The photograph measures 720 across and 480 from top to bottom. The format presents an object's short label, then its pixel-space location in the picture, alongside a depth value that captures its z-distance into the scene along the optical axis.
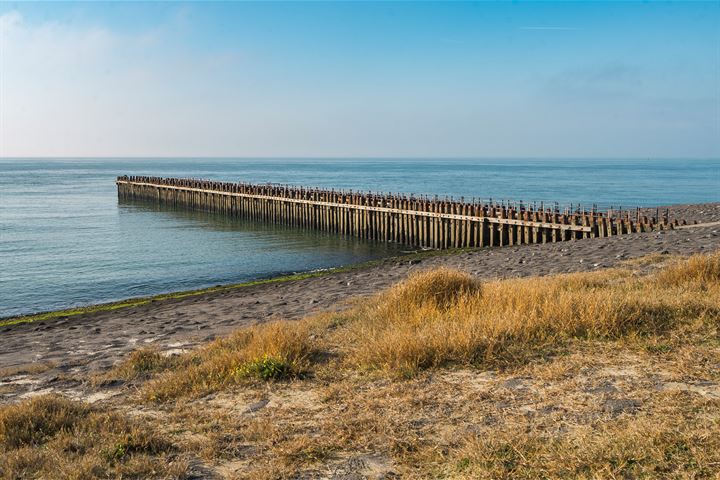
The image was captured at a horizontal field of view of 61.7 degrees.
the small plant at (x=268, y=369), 7.69
